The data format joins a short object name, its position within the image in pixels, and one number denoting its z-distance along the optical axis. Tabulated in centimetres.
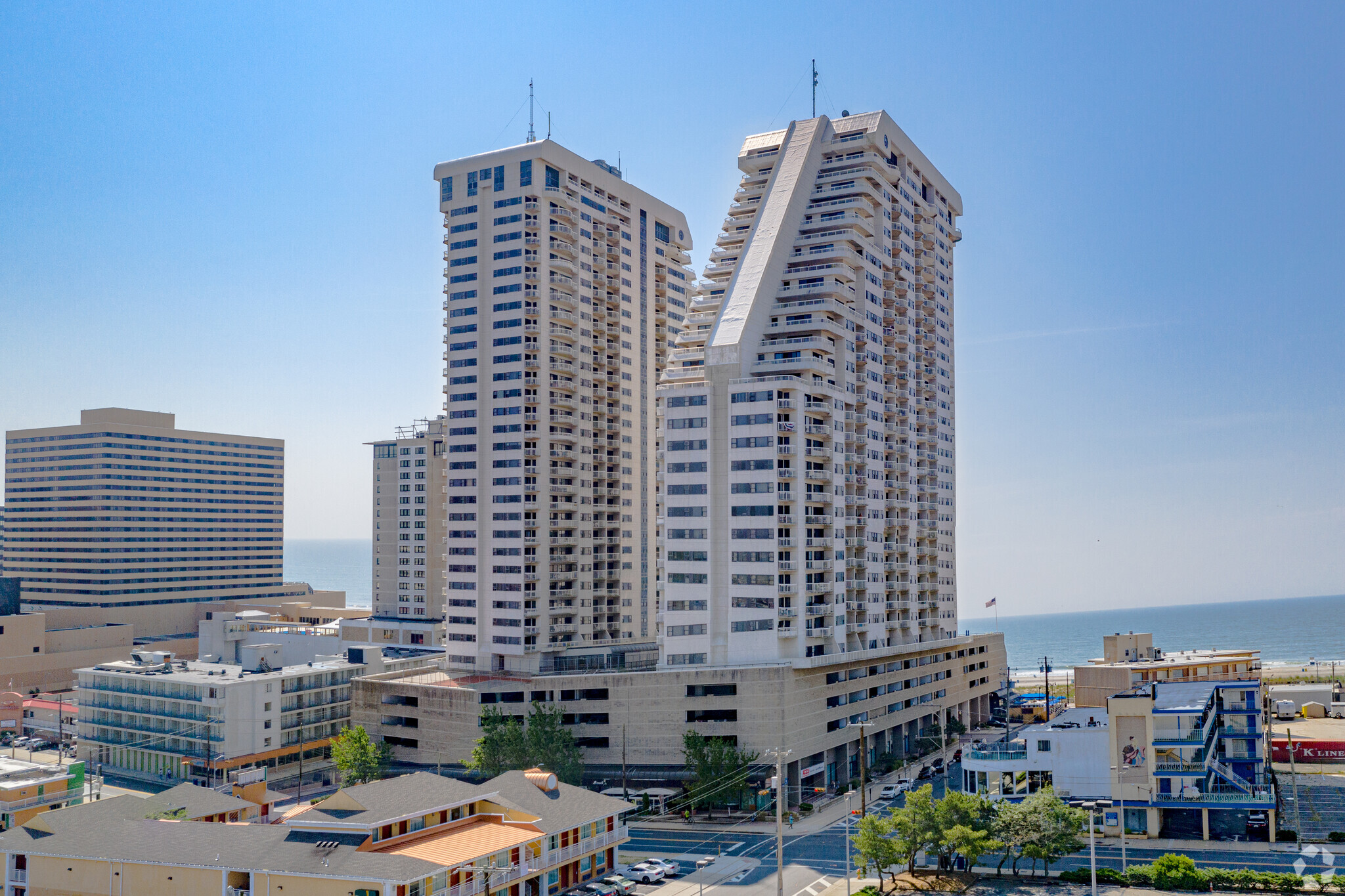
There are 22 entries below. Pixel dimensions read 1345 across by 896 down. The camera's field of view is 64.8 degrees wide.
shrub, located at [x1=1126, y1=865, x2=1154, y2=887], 6931
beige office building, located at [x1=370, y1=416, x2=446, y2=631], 18275
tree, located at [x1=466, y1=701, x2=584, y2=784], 9488
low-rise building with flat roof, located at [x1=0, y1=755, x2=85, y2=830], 7838
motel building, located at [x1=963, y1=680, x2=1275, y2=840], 8312
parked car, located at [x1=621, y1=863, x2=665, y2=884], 7238
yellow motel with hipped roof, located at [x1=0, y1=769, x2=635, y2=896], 6147
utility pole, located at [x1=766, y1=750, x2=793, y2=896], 6172
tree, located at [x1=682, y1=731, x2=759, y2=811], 9141
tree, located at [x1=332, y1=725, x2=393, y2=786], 9956
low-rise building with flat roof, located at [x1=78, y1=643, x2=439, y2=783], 10819
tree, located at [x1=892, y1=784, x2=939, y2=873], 7069
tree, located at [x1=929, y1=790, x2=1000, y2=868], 6988
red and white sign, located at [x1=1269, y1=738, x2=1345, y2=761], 12069
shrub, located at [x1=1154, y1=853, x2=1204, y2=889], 6794
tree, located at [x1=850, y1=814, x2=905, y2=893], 6838
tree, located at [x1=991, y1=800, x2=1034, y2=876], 7150
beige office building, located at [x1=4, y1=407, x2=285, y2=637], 18825
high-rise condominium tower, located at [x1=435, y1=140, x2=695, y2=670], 12488
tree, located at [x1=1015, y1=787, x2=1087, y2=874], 7081
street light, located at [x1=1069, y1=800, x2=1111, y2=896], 6058
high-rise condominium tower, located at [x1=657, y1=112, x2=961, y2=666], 10394
